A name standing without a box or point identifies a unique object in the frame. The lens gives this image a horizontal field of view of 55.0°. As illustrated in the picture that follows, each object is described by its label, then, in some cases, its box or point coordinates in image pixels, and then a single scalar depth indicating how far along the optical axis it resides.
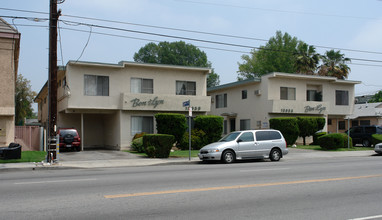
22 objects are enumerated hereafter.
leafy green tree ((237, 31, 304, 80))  60.69
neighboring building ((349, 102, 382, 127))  40.25
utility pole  16.89
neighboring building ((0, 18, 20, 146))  20.84
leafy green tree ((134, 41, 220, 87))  66.94
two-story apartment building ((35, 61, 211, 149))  25.45
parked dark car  30.25
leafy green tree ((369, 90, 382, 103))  67.25
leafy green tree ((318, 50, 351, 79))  47.38
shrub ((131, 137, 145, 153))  24.14
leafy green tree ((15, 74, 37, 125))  53.78
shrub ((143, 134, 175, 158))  20.50
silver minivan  17.92
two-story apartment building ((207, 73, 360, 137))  32.06
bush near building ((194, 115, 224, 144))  26.14
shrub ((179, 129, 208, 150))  25.73
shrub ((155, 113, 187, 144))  24.58
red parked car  24.41
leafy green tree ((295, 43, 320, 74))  47.22
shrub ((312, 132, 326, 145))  30.36
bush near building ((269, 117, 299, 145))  28.73
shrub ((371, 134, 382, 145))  28.53
